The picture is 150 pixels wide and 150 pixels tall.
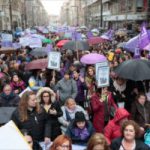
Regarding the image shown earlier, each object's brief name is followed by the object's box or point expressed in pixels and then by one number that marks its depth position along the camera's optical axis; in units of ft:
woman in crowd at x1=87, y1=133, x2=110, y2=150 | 15.43
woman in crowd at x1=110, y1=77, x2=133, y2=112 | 27.55
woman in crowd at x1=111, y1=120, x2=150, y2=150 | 16.98
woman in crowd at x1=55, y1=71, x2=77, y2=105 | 29.32
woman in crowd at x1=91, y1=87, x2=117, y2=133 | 25.17
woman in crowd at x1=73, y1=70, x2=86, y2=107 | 30.63
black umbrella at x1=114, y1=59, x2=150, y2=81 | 26.58
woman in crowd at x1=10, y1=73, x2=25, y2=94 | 31.68
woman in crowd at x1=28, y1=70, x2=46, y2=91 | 32.65
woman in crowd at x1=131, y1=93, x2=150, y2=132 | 22.90
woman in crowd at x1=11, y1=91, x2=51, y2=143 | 19.67
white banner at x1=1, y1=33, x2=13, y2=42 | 60.90
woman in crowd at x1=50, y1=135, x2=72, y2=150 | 15.35
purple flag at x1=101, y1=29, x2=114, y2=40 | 68.03
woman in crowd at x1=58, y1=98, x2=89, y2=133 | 22.84
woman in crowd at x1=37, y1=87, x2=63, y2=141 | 21.81
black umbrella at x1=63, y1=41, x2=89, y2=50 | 48.29
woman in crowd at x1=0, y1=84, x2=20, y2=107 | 25.20
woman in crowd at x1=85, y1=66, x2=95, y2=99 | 28.99
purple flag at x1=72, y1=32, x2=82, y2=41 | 60.03
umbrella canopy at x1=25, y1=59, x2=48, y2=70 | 35.24
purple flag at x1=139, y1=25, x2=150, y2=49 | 40.63
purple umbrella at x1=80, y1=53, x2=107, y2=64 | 38.93
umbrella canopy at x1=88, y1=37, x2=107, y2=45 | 62.49
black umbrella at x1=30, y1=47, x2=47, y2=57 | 48.43
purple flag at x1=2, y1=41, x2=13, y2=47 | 60.60
